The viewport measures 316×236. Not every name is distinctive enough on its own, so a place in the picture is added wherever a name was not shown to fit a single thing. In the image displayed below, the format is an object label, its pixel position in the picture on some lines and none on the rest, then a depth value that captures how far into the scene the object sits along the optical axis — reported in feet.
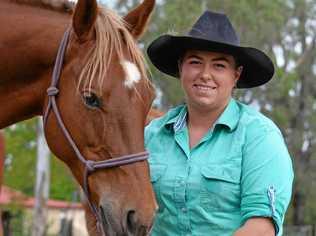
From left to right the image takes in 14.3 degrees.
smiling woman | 18.82
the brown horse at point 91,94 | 18.73
